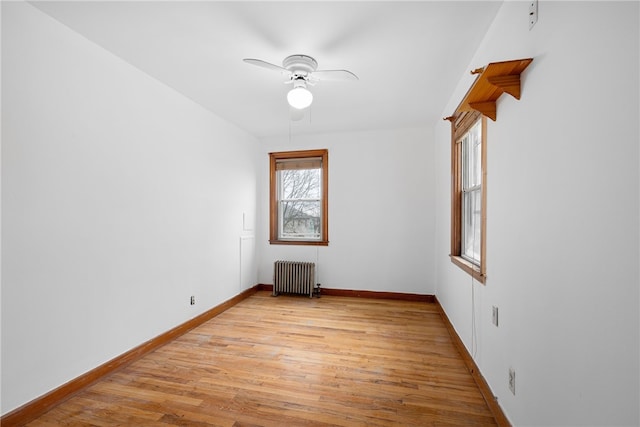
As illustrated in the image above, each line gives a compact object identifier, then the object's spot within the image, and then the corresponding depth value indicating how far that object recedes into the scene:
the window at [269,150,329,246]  5.04
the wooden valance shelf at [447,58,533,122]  1.51
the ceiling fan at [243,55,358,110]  2.43
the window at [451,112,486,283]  2.64
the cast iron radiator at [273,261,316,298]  4.78
